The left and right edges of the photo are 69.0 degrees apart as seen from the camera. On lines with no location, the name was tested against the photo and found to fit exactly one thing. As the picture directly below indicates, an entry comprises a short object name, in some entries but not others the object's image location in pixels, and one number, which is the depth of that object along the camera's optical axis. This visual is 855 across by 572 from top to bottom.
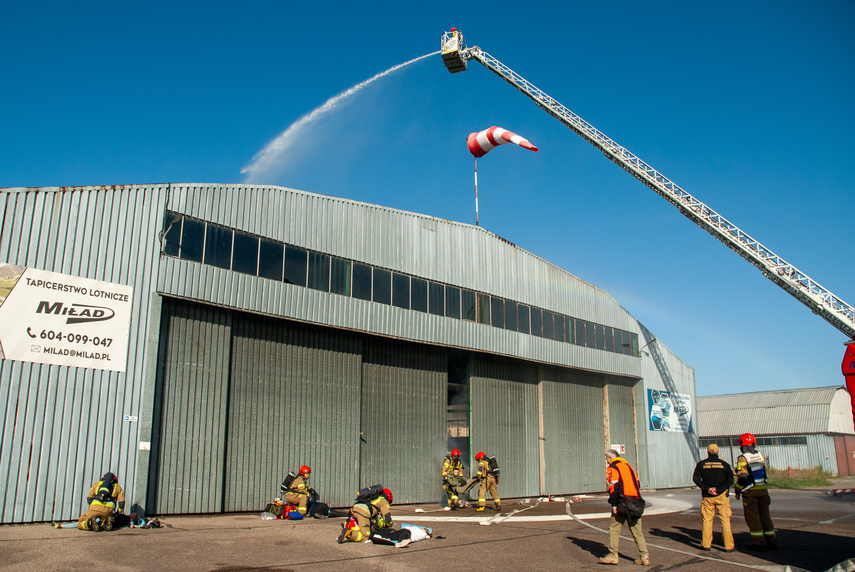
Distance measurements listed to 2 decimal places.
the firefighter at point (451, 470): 19.56
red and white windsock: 27.17
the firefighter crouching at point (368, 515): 11.66
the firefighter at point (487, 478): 18.33
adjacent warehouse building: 53.00
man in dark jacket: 11.09
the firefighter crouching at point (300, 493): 16.42
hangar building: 14.20
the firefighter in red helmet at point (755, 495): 11.27
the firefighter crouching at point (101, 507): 12.52
